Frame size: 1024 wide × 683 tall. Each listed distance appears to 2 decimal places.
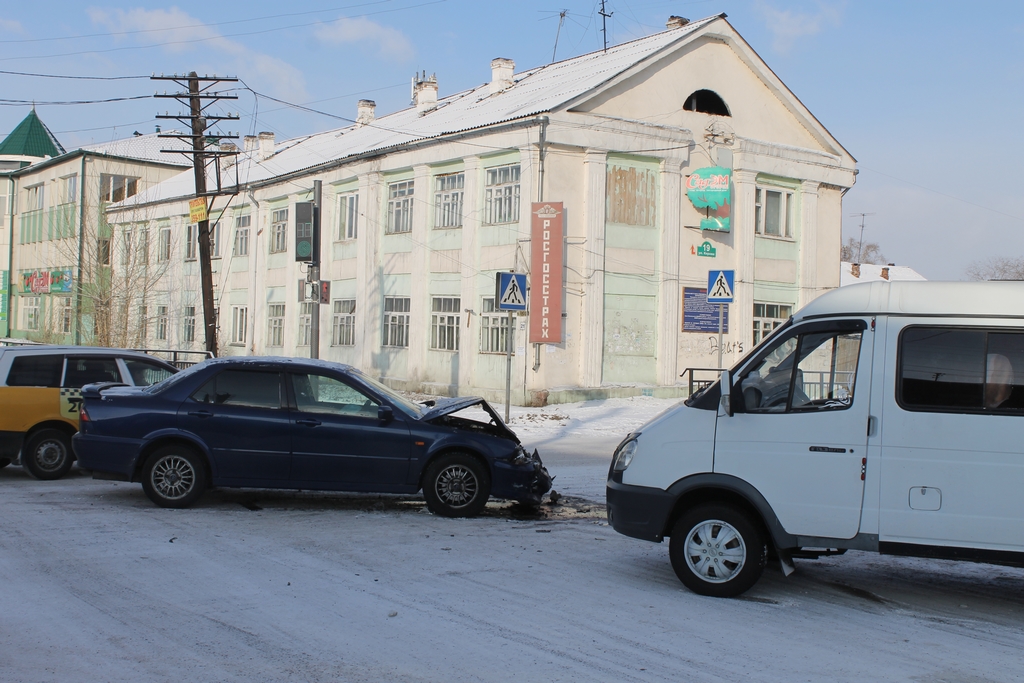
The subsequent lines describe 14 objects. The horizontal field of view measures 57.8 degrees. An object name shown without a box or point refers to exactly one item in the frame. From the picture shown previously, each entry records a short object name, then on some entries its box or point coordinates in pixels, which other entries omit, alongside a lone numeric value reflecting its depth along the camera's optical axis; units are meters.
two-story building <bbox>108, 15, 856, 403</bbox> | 24.86
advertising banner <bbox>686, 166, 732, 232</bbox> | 26.80
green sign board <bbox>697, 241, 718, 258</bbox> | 27.25
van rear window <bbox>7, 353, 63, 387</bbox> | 11.04
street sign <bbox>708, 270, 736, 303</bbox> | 17.34
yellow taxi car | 10.93
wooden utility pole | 26.27
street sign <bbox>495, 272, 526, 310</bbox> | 17.58
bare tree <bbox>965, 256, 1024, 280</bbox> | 64.50
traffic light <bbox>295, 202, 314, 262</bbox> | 21.81
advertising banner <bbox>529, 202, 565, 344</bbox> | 24.22
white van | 6.02
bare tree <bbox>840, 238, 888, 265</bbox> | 86.75
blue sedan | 9.15
